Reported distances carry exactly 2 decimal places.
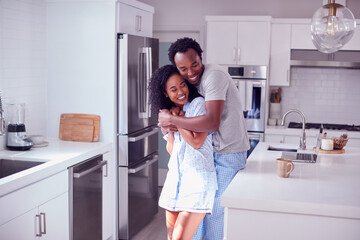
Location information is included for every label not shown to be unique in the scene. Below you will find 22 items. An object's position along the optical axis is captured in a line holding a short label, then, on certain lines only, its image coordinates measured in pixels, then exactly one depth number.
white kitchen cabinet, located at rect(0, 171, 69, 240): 2.67
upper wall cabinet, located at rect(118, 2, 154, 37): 4.08
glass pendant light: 2.81
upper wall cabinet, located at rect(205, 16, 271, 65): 5.42
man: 2.62
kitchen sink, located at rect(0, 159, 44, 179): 3.31
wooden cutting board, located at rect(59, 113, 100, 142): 4.08
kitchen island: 2.20
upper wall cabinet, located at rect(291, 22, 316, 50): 5.48
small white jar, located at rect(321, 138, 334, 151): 3.70
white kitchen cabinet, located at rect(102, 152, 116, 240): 3.98
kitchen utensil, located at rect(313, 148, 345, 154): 3.66
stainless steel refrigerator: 4.07
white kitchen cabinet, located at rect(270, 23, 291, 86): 5.51
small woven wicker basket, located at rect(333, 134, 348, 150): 3.69
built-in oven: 5.39
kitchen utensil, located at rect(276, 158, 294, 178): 2.70
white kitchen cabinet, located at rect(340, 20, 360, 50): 5.39
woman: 2.63
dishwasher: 3.42
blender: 3.56
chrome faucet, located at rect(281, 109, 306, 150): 3.65
